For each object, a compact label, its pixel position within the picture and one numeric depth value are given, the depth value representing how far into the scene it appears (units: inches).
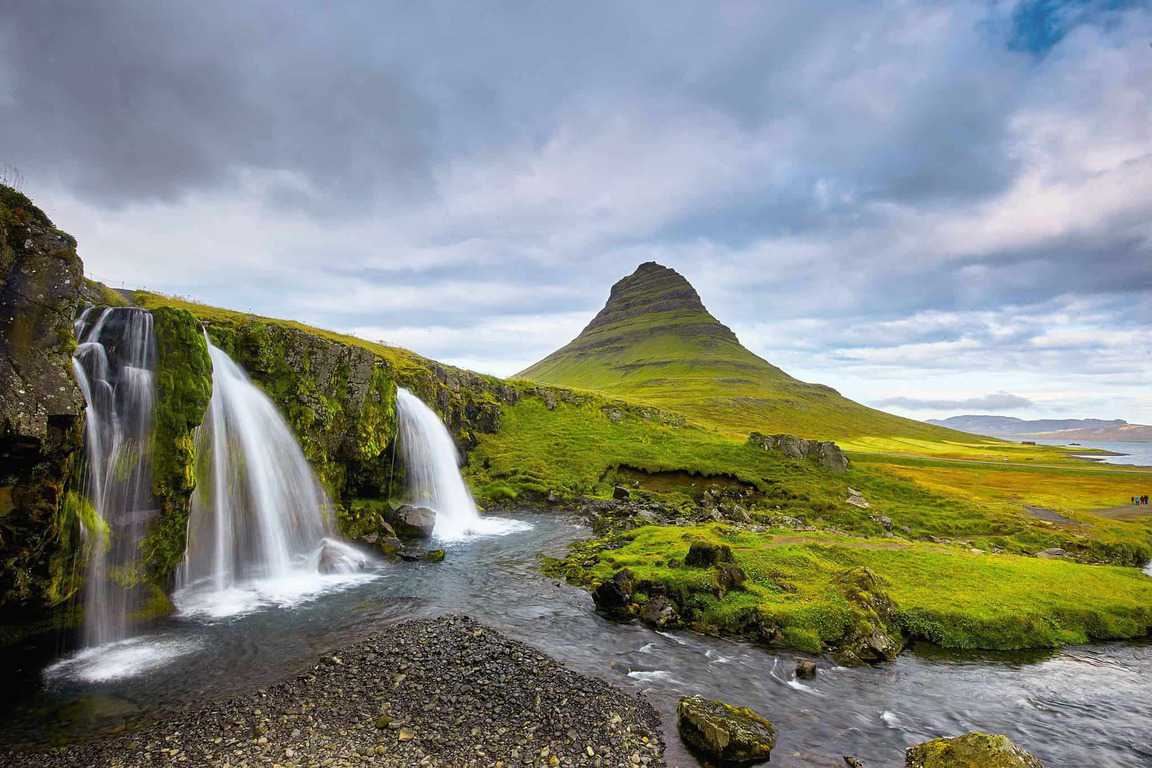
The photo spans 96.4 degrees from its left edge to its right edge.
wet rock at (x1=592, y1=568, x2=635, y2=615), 921.5
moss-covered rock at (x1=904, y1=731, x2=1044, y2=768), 467.8
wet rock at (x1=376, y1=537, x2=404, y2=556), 1242.0
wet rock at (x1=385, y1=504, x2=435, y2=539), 1398.9
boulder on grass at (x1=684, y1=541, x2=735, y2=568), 1031.6
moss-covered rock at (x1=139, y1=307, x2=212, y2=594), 864.9
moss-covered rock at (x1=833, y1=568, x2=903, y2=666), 786.2
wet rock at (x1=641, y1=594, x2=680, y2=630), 875.4
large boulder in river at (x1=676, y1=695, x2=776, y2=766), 525.7
